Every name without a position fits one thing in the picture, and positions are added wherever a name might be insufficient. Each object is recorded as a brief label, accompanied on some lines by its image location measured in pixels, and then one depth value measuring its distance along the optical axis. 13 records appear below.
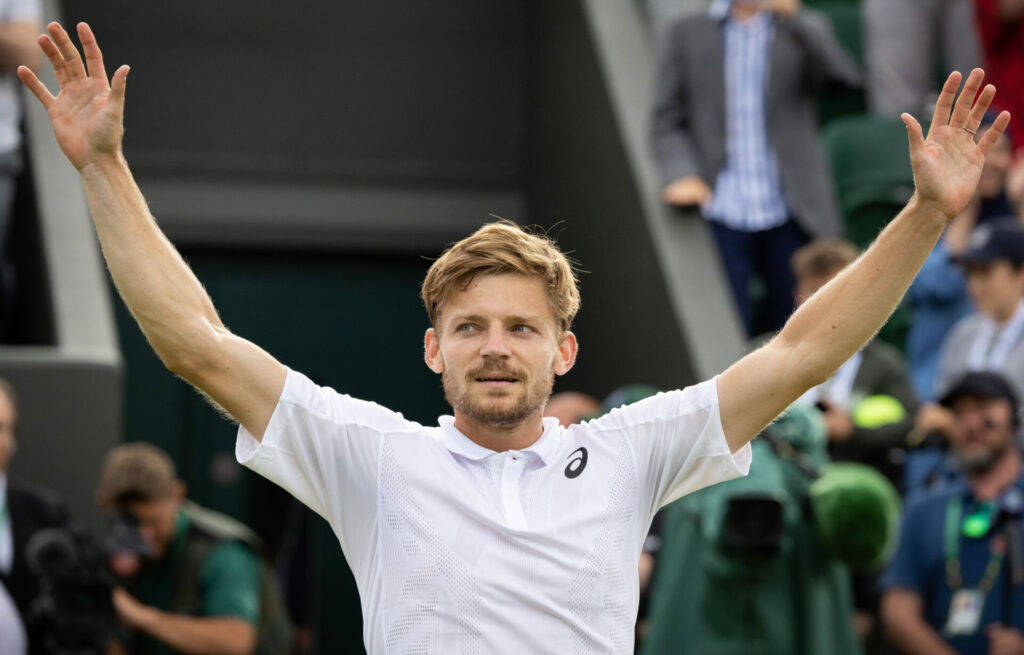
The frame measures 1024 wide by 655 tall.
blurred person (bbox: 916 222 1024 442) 13.62
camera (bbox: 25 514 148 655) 12.22
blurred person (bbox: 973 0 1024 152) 17.11
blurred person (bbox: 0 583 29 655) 12.30
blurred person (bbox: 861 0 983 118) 18.12
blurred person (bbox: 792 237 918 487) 13.12
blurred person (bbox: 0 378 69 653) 12.65
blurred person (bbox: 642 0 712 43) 19.18
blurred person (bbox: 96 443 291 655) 13.42
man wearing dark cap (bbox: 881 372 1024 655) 12.15
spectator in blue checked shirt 16.08
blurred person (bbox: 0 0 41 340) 15.16
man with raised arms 6.44
